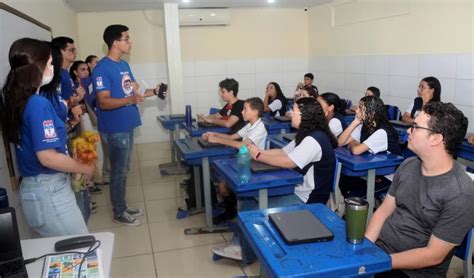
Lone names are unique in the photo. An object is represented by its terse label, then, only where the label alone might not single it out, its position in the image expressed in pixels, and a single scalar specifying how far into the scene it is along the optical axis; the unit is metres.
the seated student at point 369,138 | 2.76
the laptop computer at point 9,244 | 1.21
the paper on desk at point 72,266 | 1.20
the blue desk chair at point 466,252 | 1.53
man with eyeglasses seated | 1.40
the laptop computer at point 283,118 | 4.30
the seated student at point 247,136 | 3.03
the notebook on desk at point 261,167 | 2.22
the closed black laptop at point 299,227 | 1.32
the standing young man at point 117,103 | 3.03
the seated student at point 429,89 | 3.85
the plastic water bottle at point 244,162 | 2.21
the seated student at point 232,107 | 3.73
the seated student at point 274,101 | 5.51
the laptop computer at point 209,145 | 3.01
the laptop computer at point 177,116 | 5.01
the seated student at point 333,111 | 3.38
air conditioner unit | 6.28
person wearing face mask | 1.53
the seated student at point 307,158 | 2.27
